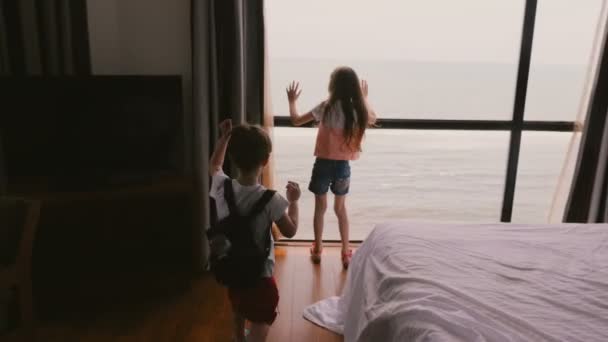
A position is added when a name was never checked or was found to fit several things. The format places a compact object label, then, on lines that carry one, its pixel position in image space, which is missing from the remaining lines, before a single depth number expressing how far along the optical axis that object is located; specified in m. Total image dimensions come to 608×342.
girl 2.64
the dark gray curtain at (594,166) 2.90
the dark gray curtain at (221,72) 2.64
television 2.44
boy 1.54
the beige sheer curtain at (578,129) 2.86
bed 1.15
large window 3.25
